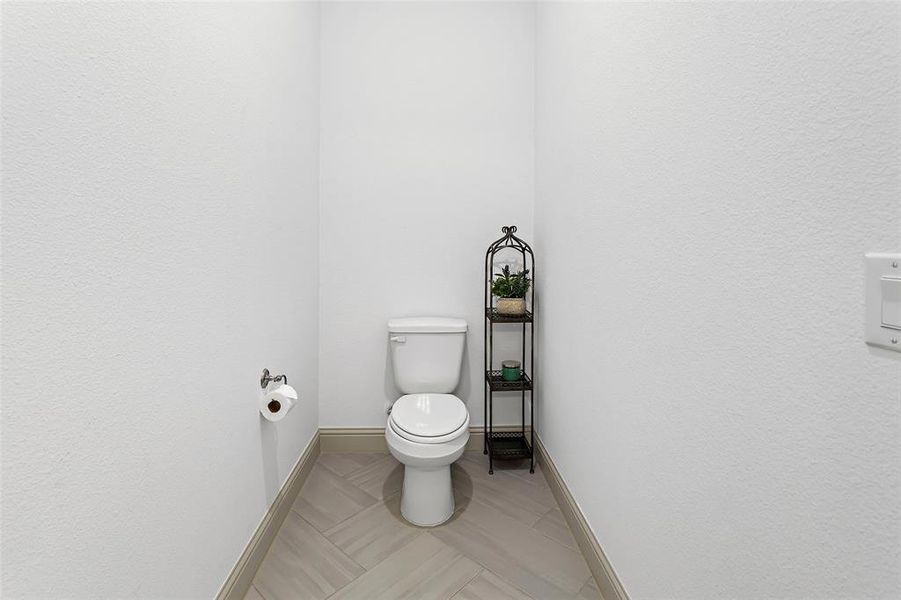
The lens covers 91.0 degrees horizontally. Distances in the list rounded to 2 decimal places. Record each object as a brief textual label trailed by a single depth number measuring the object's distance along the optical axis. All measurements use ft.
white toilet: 5.55
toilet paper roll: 4.87
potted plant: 7.09
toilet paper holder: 5.00
